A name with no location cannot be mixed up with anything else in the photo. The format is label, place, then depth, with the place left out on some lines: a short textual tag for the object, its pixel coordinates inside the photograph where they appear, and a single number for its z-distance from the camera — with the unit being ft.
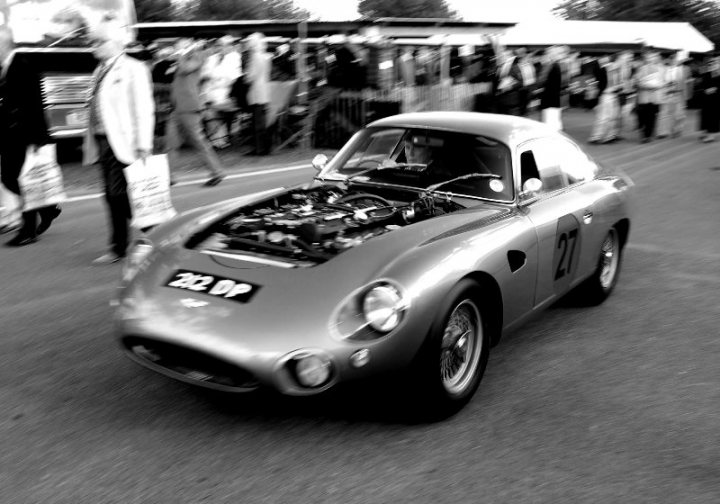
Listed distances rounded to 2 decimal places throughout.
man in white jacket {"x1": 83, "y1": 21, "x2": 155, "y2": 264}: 19.66
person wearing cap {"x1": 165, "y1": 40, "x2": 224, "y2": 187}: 32.65
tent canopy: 69.31
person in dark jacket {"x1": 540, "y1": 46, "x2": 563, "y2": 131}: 49.37
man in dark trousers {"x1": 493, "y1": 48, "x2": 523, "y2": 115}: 51.26
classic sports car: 10.44
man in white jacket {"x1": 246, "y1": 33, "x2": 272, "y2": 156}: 43.93
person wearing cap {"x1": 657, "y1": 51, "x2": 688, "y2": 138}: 57.41
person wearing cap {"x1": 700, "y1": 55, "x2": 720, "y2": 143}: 55.26
